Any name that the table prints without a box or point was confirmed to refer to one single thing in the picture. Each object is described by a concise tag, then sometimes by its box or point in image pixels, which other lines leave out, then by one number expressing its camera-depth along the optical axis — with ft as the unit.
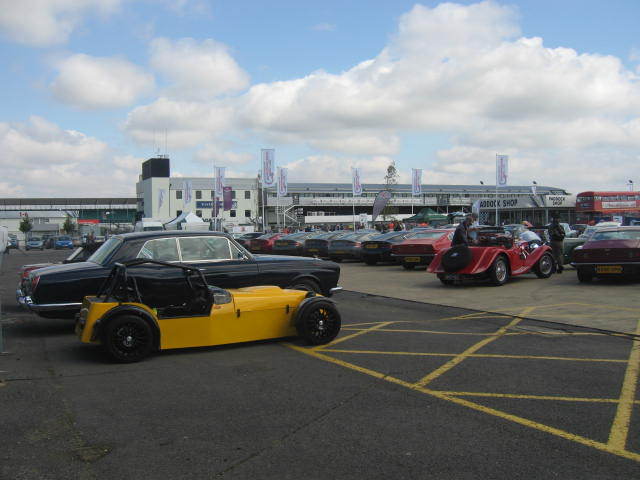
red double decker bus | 153.89
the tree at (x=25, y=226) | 253.98
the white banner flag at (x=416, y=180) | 164.58
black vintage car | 25.23
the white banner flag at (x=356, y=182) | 163.43
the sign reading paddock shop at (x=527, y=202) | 166.82
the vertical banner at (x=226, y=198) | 155.12
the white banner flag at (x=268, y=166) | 133.80
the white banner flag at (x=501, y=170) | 124.57
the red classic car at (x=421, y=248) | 58.65
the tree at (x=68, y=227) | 289.94
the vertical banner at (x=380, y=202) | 125.90
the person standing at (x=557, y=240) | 50.44
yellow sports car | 20.22
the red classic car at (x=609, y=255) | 40.45
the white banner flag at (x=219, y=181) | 158.81
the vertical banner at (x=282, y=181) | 160.45
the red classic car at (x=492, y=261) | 42.47
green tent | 164.66
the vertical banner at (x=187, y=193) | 182.70
